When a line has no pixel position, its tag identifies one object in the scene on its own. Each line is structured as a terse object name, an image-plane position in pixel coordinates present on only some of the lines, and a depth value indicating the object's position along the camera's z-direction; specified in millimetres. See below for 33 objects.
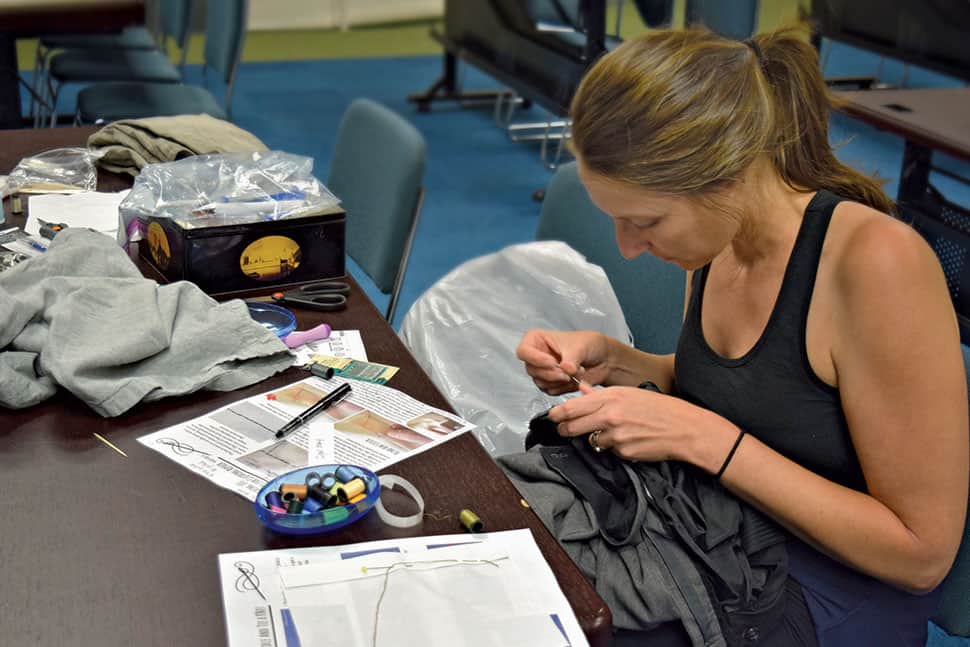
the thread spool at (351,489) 1121
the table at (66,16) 3334
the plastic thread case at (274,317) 1551
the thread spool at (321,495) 1109
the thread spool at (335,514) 1092
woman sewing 1178
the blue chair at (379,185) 2168
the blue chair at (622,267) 1868
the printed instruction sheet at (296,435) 1229
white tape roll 1121
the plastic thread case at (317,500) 1091
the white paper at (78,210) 1900
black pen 1292
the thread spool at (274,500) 1107
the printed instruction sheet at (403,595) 966
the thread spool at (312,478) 1132
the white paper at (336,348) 1509
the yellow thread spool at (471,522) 1110
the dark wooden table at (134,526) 980
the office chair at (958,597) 1305
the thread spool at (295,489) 1120
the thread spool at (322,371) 1433
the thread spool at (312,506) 1099
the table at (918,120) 2873
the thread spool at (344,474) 1150
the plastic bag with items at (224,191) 1712
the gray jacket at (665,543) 1236
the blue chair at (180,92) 3568
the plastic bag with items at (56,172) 2074
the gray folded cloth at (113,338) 1325
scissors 1656
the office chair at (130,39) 4688
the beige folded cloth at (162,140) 2098
